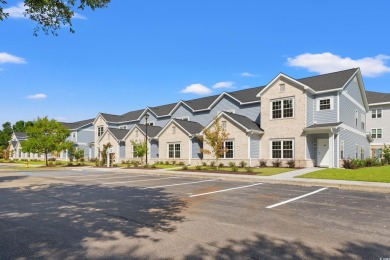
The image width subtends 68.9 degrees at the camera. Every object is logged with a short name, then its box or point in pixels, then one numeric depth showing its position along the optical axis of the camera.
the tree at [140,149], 32.59
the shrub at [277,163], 26.46
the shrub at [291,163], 25.38
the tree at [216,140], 24.70
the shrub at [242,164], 27.29
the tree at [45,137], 37.00
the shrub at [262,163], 27.40
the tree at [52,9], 8.23
